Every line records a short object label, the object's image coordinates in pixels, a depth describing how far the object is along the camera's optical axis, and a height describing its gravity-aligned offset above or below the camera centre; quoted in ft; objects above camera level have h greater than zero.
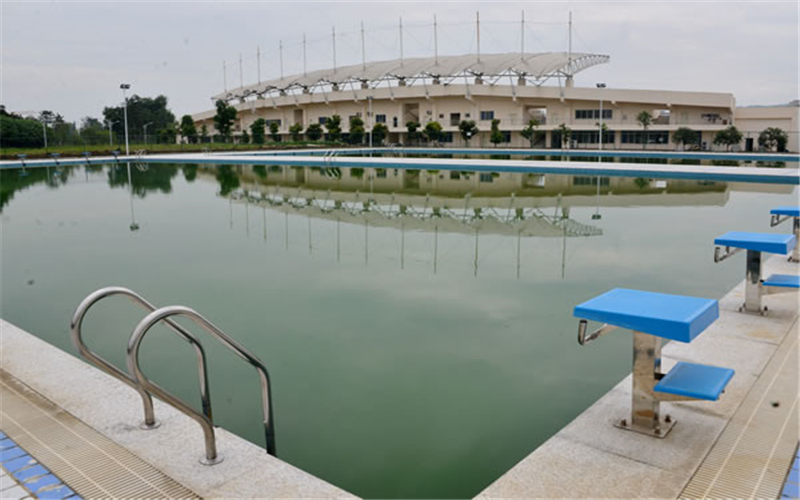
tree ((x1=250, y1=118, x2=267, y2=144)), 167.02 +11.06
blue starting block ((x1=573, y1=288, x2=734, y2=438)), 10.20 -2.91
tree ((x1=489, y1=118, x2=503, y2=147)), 152.65 +8.25
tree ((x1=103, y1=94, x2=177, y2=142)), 222.89 +22.54
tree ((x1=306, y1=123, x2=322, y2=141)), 173.99 +11.07
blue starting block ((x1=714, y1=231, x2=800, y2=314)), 16.08 -2.46
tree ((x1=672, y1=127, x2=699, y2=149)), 142.72 +6.67
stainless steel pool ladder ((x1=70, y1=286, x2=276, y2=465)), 9.24 -2.95
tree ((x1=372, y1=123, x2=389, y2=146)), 169.48 +10.37
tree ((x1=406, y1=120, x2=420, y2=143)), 165.27 +11.05
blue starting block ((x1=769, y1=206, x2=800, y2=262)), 20.92 -1.59
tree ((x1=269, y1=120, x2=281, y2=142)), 184.75 +12.34
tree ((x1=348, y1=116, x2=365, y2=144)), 169.07 +11.59
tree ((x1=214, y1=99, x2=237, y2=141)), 166.40 +14.55
